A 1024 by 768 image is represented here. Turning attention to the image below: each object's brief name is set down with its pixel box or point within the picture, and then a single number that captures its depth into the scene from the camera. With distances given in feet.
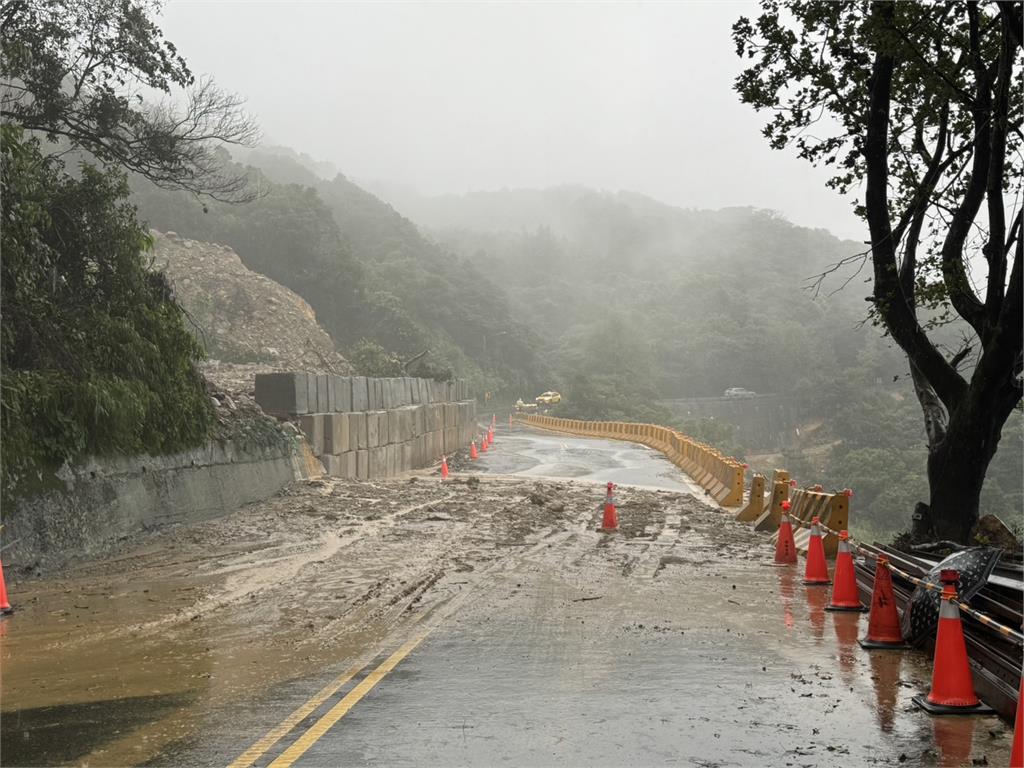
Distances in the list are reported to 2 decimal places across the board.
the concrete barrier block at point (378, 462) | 94.02
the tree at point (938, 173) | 41.86
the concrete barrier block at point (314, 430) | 77.92
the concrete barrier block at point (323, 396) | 82.94
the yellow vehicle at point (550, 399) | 296.30
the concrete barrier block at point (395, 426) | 102.22
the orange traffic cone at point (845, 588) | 34.27
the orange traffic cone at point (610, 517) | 58.23
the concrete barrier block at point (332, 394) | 85.46
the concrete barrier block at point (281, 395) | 77.77
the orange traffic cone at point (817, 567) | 39.81
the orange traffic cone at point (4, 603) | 32.95
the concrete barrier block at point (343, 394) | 87.66
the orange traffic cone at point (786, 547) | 45.78
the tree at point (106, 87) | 58.70
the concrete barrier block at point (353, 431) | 86.28
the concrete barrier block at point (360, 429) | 87.51
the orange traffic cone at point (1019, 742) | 16.24
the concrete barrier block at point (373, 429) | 93.30
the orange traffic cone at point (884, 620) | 28.45
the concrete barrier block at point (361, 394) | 93.09
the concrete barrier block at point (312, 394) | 80.59
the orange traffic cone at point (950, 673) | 21.56
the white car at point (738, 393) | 365.40
